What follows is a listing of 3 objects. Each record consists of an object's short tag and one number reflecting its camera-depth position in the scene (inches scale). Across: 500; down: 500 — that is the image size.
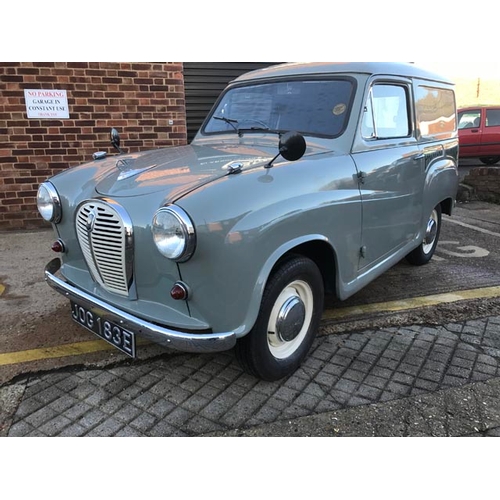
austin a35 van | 85.6
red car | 500.1
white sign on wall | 222.1
